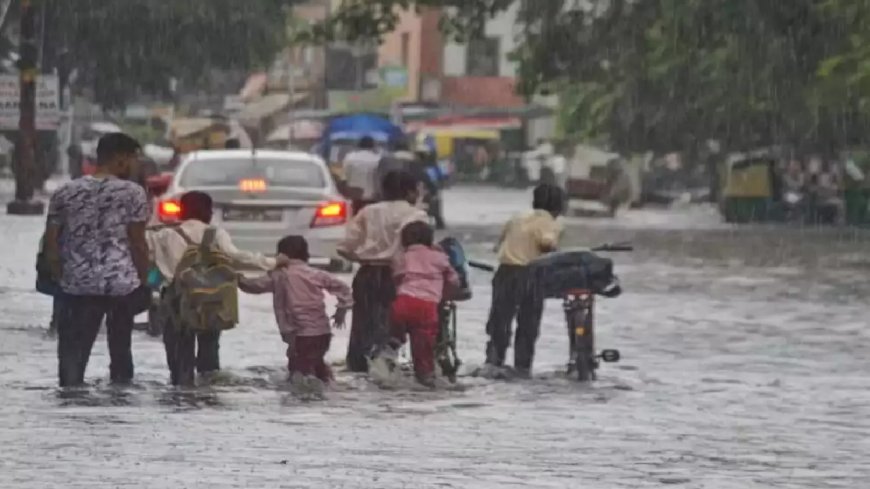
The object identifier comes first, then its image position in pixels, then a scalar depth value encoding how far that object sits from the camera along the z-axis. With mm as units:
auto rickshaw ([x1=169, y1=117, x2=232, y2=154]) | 84375
